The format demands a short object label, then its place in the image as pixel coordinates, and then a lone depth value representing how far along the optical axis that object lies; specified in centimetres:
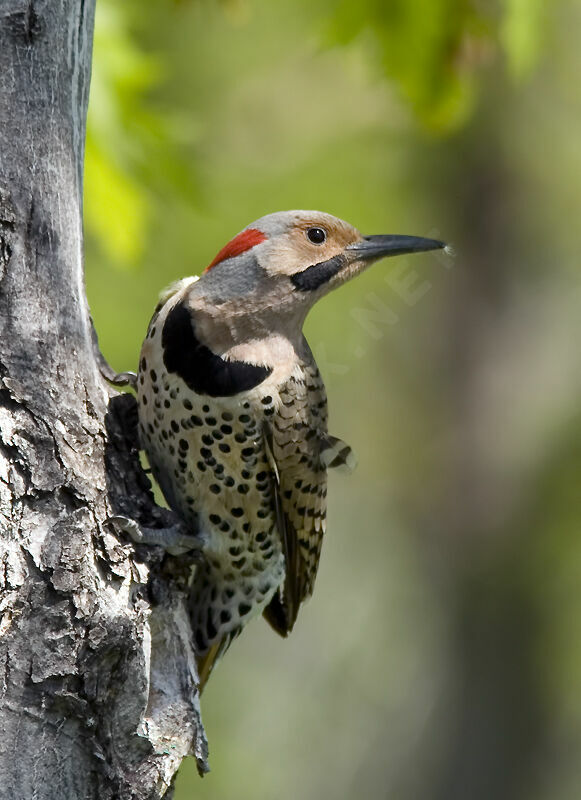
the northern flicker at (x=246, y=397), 637
